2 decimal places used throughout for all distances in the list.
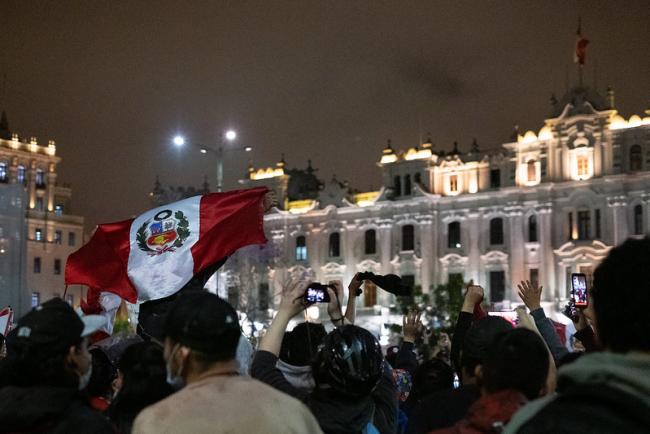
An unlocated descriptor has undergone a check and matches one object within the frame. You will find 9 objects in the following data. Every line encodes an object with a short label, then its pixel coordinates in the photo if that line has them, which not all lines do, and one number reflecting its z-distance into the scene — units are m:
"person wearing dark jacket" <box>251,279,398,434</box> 4.24
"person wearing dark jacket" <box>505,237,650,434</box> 2.27
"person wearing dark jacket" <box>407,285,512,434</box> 4.49
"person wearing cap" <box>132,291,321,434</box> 3.22
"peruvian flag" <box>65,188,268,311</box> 9.36
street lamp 27.52
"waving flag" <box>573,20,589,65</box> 50.78
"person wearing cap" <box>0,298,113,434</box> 3.64
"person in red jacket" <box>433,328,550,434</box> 3.38
